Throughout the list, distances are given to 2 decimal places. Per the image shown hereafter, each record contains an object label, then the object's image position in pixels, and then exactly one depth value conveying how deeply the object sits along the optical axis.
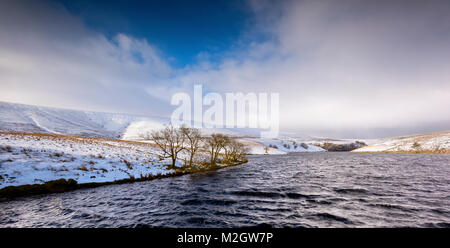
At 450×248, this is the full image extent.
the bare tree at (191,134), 35.44
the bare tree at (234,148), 59.73
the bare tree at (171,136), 35.44
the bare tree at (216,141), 45.86
